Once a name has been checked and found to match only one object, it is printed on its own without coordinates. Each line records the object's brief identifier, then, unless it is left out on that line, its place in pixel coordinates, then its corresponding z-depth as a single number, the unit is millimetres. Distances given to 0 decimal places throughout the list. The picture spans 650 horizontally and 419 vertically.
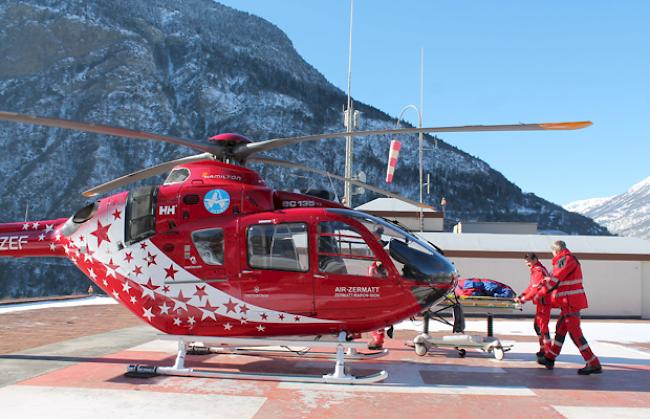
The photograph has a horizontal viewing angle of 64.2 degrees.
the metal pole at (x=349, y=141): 19609
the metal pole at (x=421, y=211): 25198
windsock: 22906
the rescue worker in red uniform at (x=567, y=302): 8344
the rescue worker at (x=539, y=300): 8820
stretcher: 9189
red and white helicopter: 7574
